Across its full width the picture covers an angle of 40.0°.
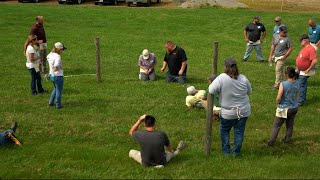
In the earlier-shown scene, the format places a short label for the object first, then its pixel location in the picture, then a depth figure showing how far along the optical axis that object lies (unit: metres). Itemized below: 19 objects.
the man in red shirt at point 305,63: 11.77
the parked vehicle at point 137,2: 40.53
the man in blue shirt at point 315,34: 16.88
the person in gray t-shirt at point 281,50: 14.27
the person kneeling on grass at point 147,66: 15.75
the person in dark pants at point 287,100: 9.20
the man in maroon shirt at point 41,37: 16.35
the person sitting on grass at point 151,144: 7.98
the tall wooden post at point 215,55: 9.89
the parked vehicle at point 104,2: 41.28
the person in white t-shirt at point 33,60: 12.66
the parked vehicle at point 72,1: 41.66
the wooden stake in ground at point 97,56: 14.84
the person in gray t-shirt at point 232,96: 8.22
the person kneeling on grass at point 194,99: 11.84
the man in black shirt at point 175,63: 15.06
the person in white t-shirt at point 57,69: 11.34
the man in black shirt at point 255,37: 19.75
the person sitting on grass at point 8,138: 9.03
